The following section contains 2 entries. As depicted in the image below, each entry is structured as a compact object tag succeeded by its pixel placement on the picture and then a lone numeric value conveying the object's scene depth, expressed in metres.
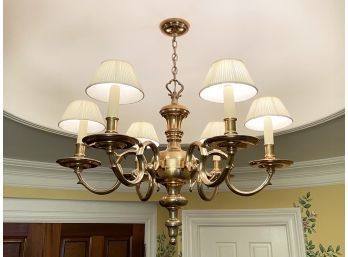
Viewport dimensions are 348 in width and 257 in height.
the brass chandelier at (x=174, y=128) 0.93
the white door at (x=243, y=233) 2.59
